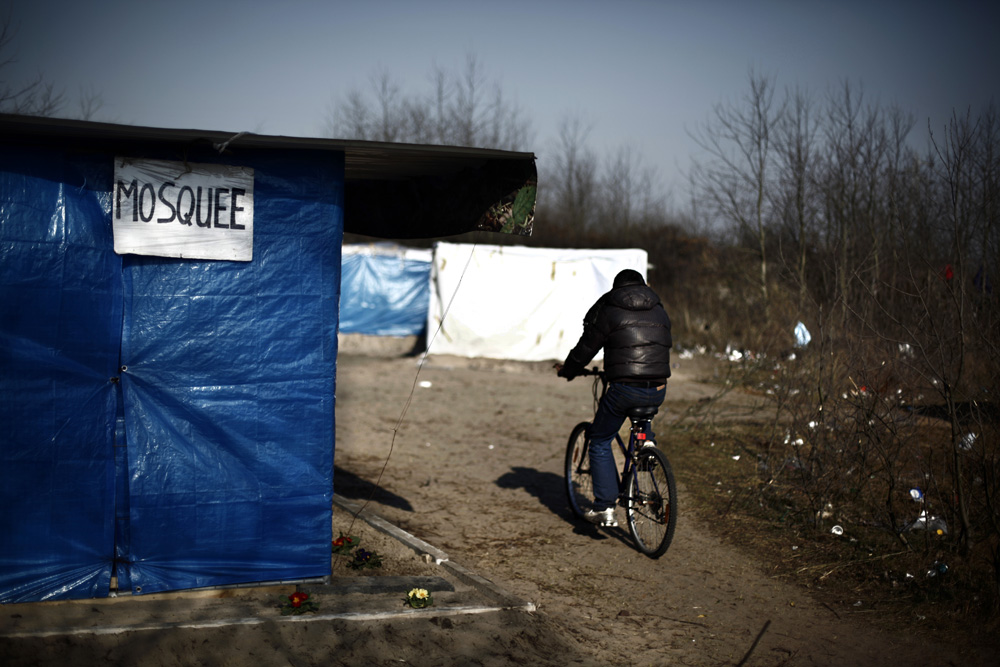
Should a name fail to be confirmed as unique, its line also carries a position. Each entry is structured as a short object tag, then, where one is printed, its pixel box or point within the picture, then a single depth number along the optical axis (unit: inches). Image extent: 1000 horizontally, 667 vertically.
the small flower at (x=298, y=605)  157.1
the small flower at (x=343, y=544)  200.7
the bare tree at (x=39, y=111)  365.2
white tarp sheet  660.1
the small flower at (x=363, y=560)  192.2
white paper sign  159.9
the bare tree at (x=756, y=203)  740.6
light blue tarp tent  773.9
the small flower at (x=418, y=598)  164.4
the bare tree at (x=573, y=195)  1464.1
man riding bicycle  208.2
